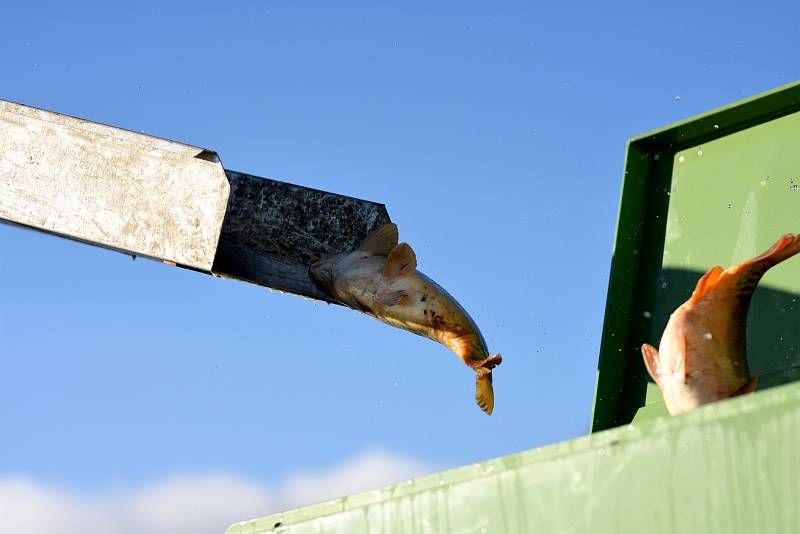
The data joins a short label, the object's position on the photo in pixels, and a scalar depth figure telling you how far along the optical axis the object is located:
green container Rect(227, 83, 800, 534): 3.36
